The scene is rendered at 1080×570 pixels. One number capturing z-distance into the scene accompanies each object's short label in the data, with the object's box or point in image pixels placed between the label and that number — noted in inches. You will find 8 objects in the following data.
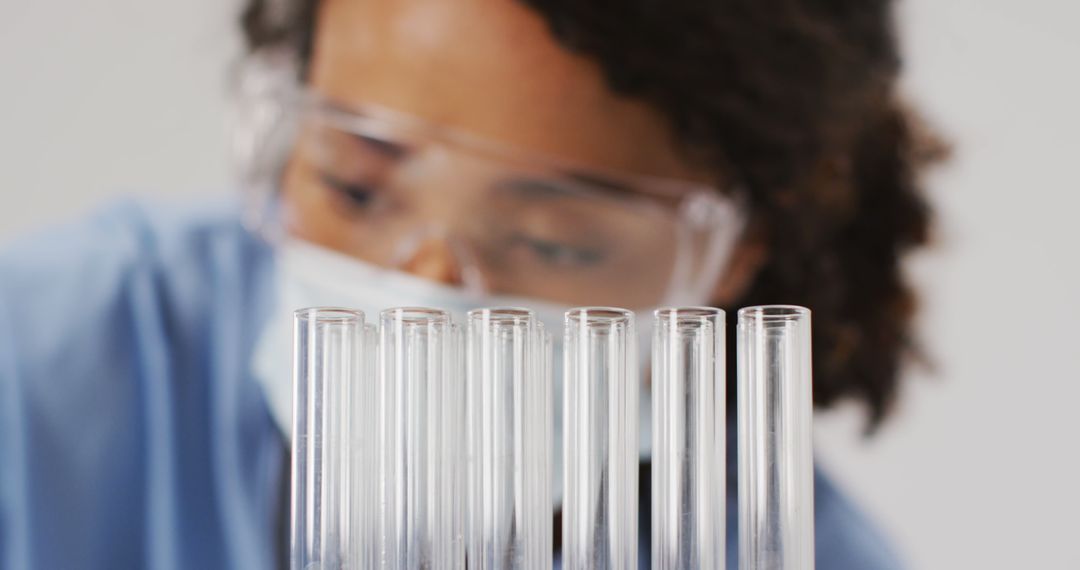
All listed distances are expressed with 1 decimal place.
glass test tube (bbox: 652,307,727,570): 19.5
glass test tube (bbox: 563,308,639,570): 19.4
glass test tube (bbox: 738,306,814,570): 19.4
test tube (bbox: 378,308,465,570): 19.6
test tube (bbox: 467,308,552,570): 19.4
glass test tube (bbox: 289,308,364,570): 19.5
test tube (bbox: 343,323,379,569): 19.6
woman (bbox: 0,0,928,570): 36.0
